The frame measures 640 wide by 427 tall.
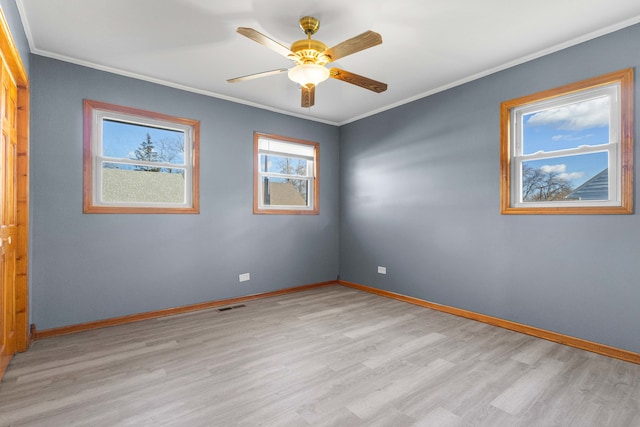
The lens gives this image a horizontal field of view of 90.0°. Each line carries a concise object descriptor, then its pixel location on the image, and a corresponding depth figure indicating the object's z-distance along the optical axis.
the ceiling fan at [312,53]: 2.17
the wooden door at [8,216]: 2.22
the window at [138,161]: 3.27
